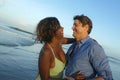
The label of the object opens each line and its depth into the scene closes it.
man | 1.45
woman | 1.52
